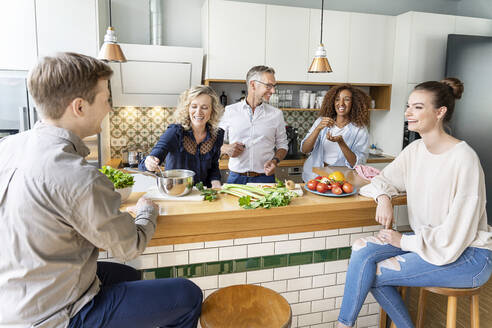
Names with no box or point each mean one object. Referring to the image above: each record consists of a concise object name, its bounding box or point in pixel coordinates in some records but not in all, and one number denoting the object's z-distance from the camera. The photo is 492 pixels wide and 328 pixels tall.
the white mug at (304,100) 4.71
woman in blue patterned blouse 2.58
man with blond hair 1.11
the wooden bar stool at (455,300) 1.73
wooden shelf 4.58
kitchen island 1.92
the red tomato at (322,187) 2.17
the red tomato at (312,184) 2.22
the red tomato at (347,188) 2.16
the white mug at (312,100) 4.72
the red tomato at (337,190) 2.14
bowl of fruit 2.15
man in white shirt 3.34
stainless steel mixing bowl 1.93
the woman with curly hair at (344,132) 3.55
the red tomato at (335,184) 2.18
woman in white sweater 1.72
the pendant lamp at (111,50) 2.71
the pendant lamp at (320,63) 3.31
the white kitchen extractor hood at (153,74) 4.09
